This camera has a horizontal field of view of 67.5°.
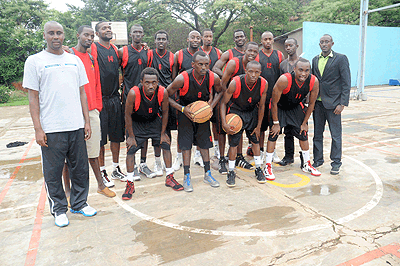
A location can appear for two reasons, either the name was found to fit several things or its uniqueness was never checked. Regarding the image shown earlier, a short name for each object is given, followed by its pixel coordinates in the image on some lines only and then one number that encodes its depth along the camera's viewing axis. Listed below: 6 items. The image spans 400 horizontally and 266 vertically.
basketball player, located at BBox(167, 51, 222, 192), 4.09
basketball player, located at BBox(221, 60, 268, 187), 4.11
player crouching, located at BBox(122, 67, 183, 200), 3.85
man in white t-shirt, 2.98
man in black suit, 4.54
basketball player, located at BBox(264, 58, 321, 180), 4.23
